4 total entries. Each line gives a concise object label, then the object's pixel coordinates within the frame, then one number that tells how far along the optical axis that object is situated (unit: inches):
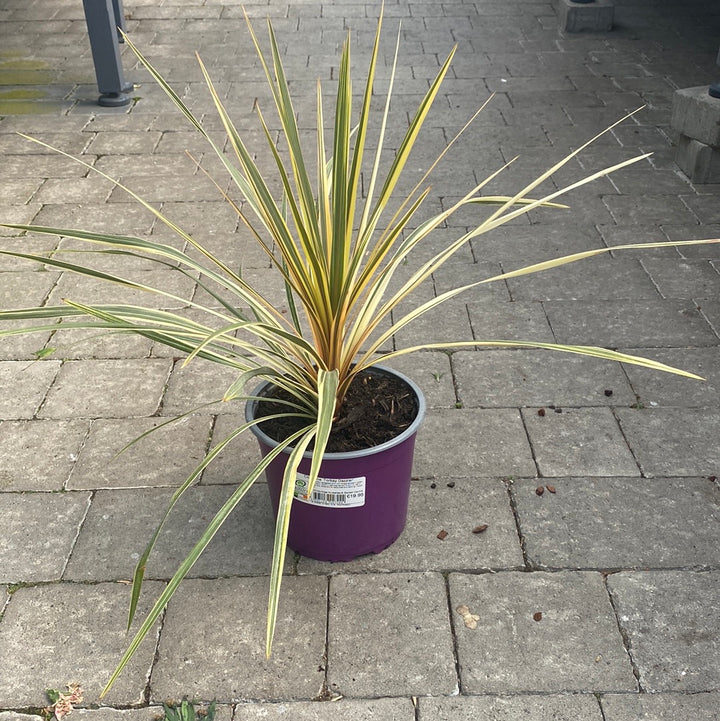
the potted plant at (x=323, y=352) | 70.2
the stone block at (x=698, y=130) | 157.8
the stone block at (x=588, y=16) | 249.8
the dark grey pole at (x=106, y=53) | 190.9
